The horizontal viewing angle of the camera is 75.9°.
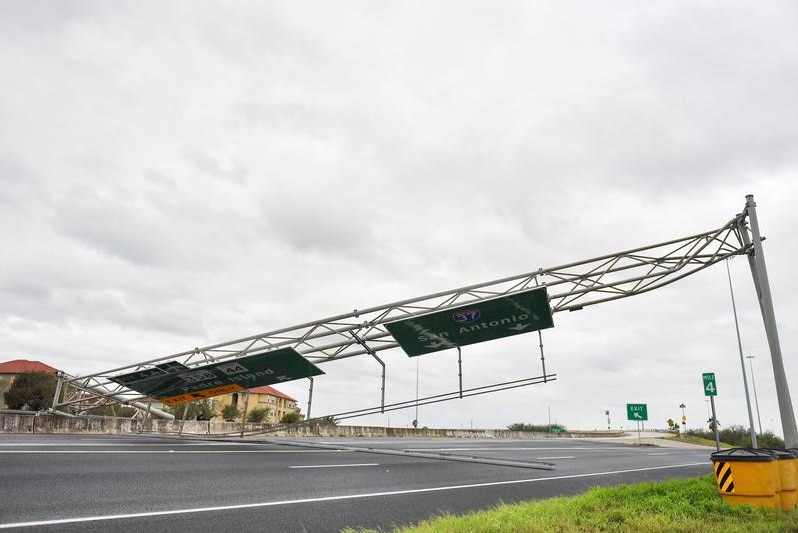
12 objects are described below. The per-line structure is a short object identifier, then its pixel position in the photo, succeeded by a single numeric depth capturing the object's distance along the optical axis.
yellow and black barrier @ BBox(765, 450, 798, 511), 7.45
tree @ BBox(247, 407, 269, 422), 63.34
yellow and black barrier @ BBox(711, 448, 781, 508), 7.21
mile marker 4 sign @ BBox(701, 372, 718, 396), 17.08
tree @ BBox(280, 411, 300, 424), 66.53
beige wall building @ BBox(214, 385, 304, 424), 101.06
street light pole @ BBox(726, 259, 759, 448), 21.69
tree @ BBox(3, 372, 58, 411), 54.47
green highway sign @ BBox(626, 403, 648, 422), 48.00
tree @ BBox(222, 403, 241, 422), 64.59
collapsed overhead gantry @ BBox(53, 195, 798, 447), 11.80
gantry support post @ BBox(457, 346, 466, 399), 15.88
